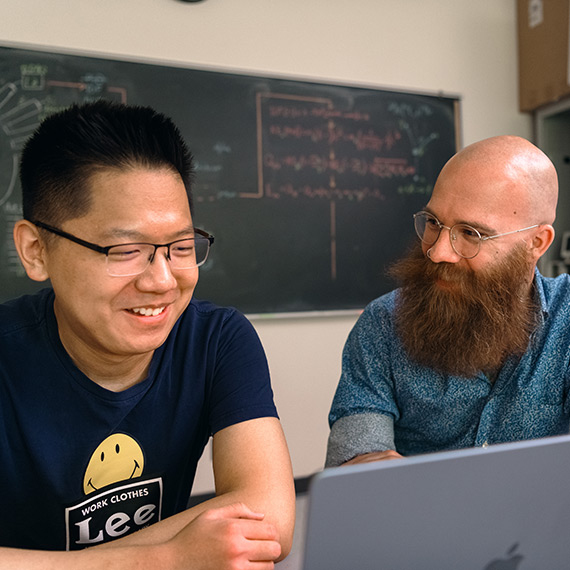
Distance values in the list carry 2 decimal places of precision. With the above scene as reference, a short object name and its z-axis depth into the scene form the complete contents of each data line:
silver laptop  0.57
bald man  1.37
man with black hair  1.09
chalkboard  2.74
